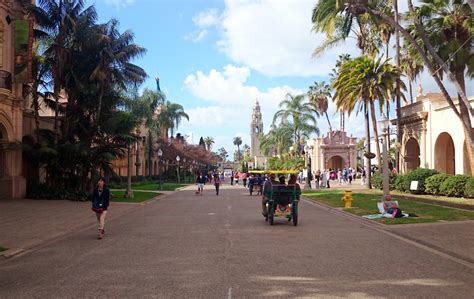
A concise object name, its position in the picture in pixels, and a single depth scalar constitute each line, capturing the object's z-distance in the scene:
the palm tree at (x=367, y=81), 35.81
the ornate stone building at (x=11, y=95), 27.25
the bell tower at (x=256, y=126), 180.12
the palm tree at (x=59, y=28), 29.03
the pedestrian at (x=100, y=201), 13.88
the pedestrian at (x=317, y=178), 47.39
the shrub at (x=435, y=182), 26.88
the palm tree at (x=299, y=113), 66.12
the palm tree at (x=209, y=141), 172.89
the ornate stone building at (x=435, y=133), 31.78
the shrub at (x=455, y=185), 24.62
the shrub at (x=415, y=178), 29.09
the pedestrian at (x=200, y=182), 37.28
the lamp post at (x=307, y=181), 41.72
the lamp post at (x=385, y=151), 20.56
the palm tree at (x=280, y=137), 78.06
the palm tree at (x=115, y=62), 29.98
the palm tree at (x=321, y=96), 81.62
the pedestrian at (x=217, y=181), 37.22
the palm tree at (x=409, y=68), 40.57
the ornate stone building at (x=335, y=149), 76.69
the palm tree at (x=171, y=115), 69.44
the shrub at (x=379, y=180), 33.75
